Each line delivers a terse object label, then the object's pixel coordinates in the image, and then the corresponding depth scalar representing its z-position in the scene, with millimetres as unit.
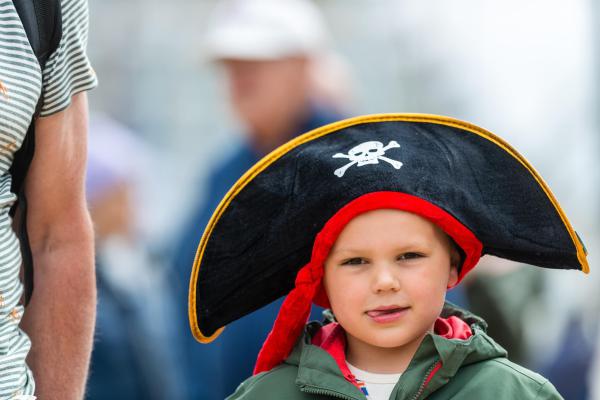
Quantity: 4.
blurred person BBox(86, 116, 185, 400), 12836
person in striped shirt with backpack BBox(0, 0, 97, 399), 6676
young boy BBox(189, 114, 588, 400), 6781
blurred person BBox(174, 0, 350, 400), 13070
